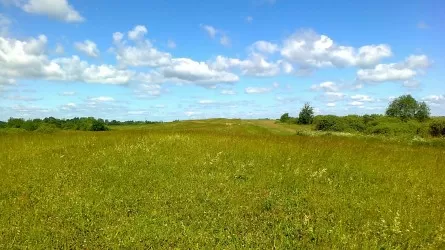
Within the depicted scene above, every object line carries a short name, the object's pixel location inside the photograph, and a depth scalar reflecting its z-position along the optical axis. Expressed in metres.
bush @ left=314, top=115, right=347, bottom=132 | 72.83
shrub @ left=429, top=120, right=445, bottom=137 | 51.78
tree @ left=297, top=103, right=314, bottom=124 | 96.57
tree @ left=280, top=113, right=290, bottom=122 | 113.88
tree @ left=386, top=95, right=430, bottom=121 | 87.70
